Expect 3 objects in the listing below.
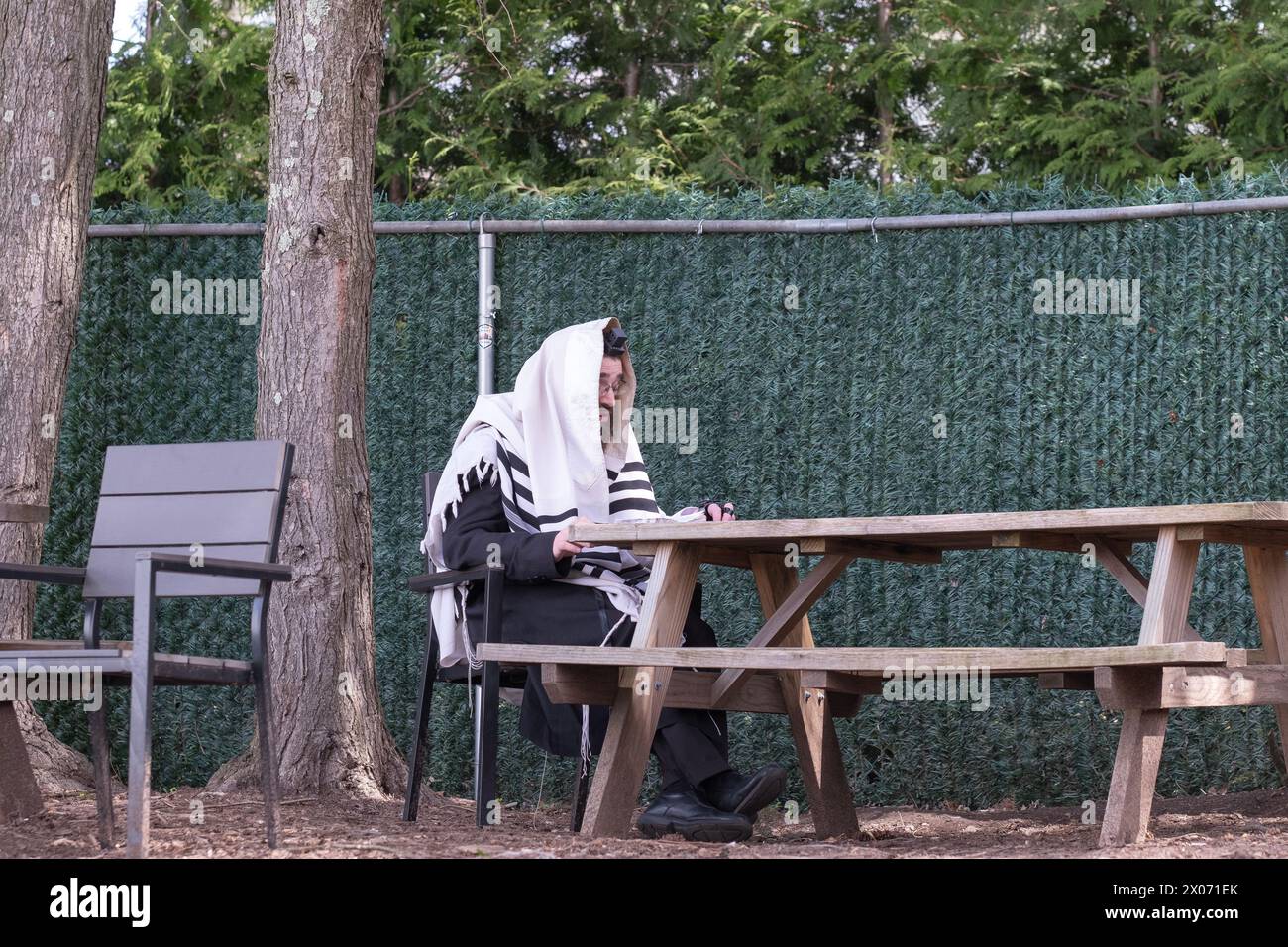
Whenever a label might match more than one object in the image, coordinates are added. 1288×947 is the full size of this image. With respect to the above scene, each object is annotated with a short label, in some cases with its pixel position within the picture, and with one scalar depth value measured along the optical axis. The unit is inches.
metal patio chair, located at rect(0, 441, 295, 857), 249.4
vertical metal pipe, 449.7
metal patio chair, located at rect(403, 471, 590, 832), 318.0
